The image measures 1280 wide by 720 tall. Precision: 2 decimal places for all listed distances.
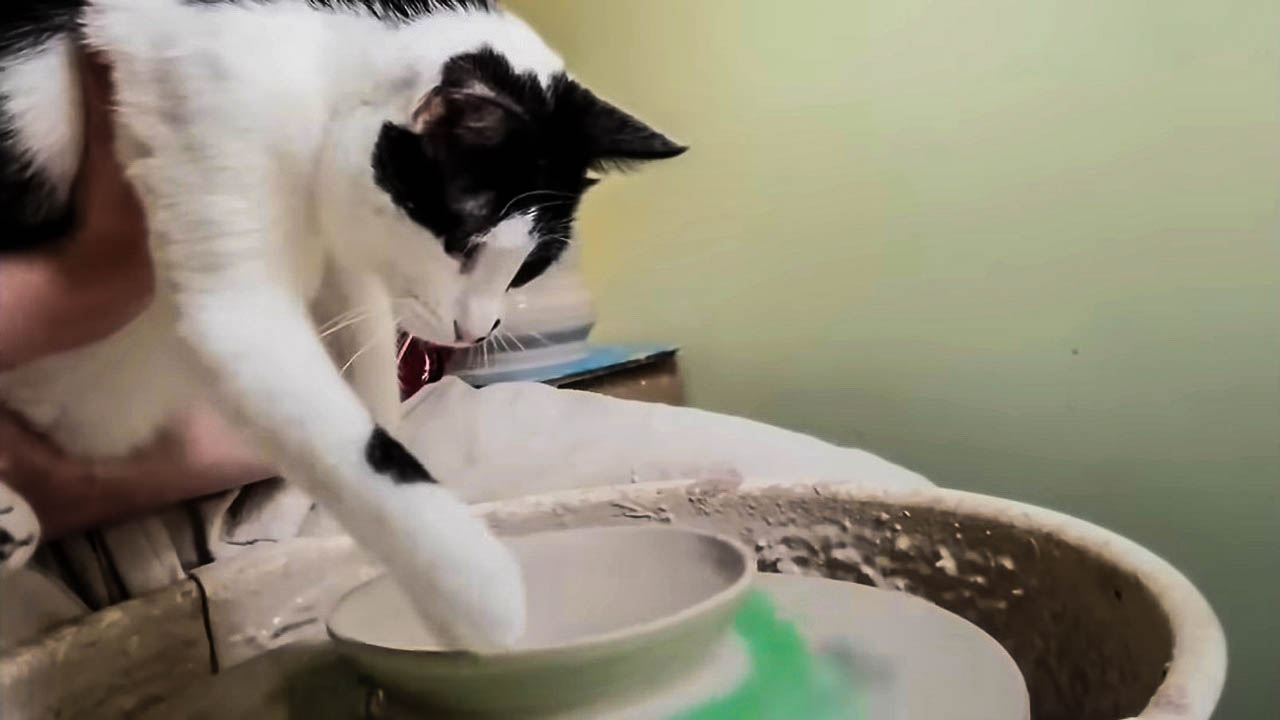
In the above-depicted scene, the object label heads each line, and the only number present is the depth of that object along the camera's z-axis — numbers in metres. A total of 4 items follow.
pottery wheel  0.47
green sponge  0.47
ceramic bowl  0.45
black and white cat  0.48
